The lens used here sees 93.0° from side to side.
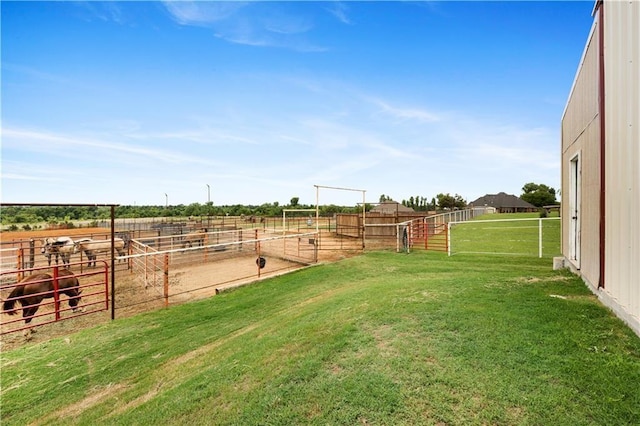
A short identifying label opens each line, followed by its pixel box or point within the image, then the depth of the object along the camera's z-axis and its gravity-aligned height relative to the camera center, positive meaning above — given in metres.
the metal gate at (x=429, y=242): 12.74 -1.46
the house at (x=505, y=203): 68.46 +2.07
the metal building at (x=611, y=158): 3.04 +0.67
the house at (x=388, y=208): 30.09 +0.47
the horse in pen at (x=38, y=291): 6.07 -1.60
